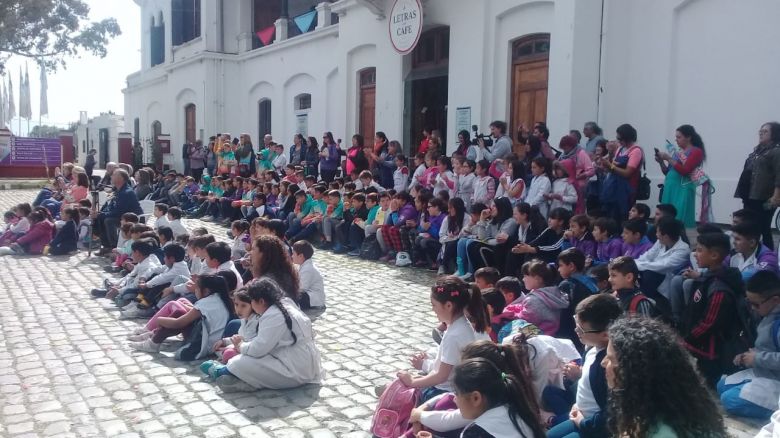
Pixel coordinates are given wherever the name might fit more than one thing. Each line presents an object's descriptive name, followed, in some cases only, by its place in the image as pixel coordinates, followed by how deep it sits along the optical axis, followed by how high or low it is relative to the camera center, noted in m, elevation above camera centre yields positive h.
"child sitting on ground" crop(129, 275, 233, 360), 6.21 -1.46
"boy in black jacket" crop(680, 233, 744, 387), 5.27 -1.14
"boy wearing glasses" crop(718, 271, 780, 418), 4.68 -1.36
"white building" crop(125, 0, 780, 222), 9.44 +1.56
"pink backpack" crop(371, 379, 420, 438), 4.32 -1.57
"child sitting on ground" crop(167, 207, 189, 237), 11.20 -1.09
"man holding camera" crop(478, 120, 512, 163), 10.74 +0.26
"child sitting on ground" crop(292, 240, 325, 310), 7.86 -1.38
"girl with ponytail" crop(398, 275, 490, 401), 4.43 -1.10
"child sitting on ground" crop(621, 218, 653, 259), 7.30 -0.81
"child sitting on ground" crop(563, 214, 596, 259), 7.88 -0.82
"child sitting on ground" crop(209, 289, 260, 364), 5.52 -1.35
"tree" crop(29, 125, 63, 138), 68.88 +2.04
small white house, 37.28 +0.87
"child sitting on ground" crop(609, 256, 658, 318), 5.35 -0.97
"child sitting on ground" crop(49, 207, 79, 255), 11.99 -1.47
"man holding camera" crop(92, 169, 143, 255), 11.75 -0.95
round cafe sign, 13.18 +2.56
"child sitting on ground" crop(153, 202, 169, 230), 11.52 -1.00
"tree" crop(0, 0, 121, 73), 31.88 +5.97
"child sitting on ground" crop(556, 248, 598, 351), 6.04 -1.07
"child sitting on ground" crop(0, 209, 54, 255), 11.99 -1.52
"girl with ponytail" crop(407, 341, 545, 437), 3.28 -1.17
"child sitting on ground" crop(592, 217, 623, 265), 7.50 -0.84
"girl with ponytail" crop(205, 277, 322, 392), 5.27 -1.49
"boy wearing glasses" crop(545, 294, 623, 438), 3.71 -1.14
